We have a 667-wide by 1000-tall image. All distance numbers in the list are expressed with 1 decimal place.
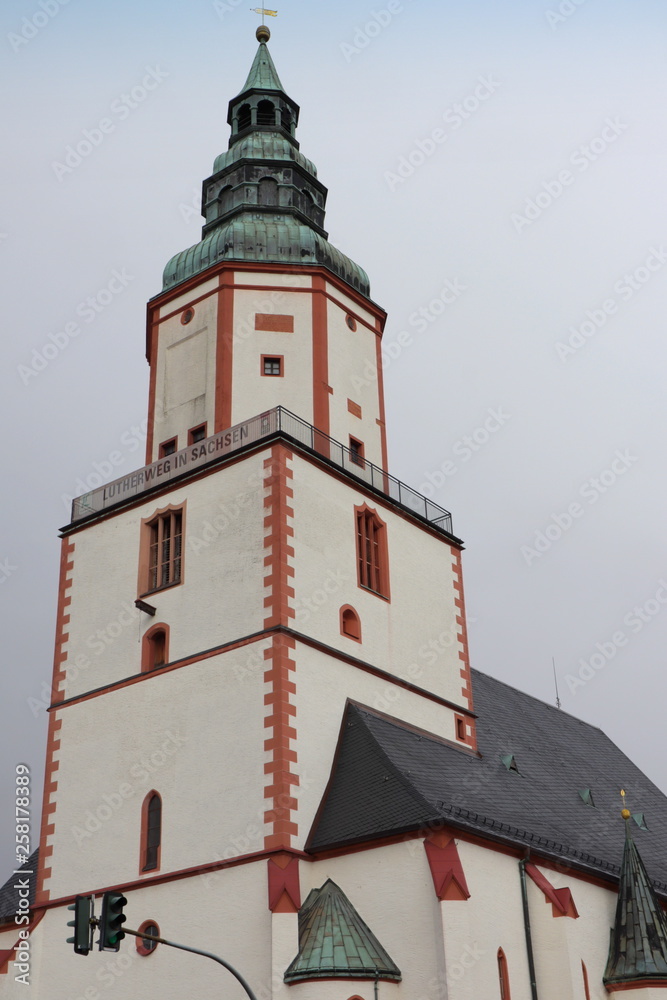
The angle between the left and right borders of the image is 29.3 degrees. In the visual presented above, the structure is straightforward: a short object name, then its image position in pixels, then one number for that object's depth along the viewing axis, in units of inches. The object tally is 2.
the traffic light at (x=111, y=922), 605.3
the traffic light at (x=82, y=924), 603.5
